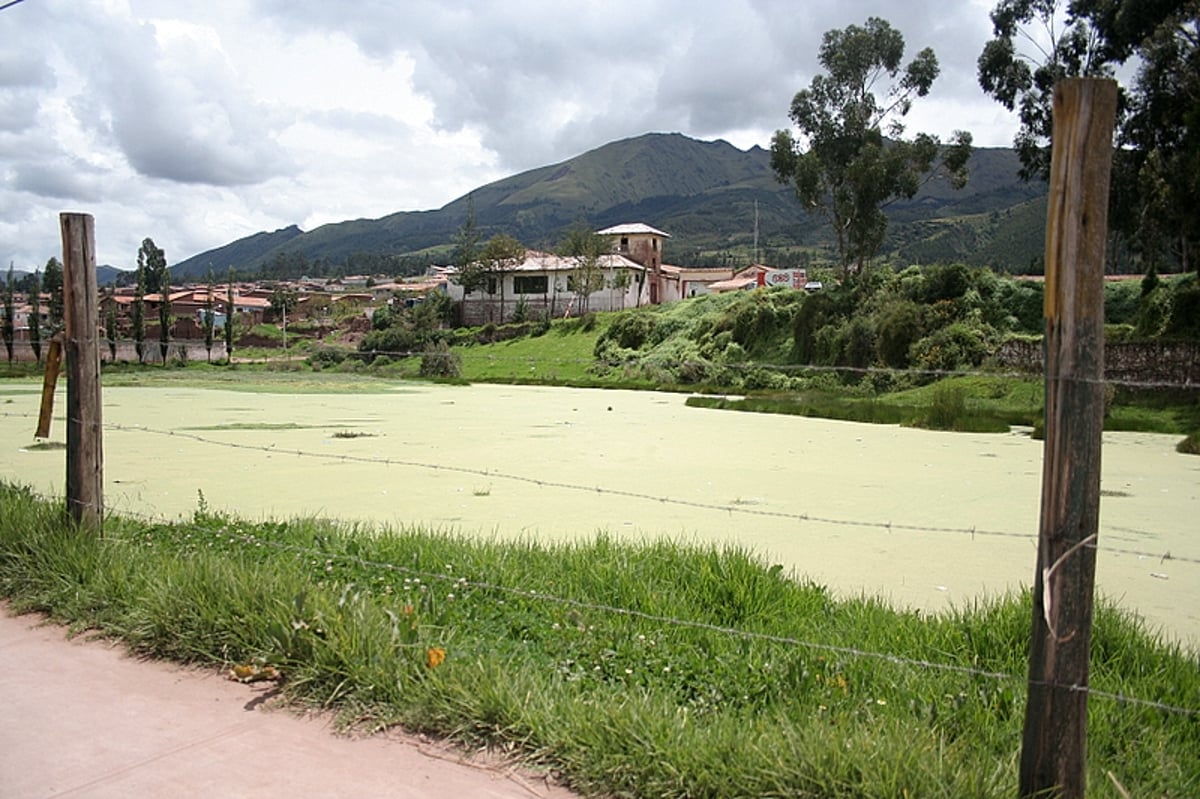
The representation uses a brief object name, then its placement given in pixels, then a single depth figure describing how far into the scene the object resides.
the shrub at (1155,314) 17.84
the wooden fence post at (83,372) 3.77
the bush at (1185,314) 17.08
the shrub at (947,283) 22.05
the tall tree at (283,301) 58.40
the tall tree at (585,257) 41.31
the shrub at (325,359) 32.96
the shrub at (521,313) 42.31
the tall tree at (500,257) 44.66
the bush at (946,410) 12.97
